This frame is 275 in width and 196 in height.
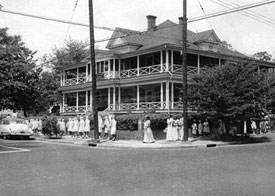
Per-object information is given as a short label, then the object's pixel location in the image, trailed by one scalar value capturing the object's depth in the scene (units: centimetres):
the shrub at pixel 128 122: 2630
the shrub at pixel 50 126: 2811
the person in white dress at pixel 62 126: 2961
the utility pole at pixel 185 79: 2204
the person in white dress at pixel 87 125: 2733
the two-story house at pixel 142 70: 3241
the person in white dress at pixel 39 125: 3148
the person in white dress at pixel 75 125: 2846
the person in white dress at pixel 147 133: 2294
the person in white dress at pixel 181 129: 2411
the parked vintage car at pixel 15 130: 2895
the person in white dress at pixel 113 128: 2454
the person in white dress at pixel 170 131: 2364
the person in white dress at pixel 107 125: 2560
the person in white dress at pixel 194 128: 2692
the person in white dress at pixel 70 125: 2900
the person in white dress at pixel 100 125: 2634
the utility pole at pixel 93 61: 2311
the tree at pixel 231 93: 2334
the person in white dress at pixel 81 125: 2772
